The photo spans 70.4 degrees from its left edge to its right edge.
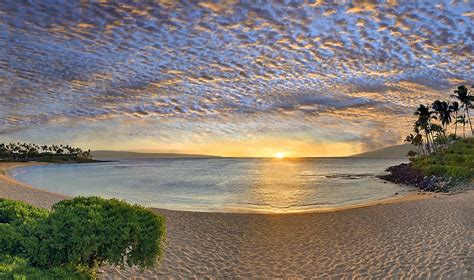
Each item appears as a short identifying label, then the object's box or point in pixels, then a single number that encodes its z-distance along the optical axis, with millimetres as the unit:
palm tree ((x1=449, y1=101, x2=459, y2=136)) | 95188
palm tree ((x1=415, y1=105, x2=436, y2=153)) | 97488
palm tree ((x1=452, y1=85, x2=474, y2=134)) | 87062
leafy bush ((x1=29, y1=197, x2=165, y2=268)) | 8195
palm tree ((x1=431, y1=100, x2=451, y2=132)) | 94125
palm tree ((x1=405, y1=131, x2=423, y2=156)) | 110812
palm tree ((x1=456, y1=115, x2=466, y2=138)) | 104950
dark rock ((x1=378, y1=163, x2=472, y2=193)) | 43478
